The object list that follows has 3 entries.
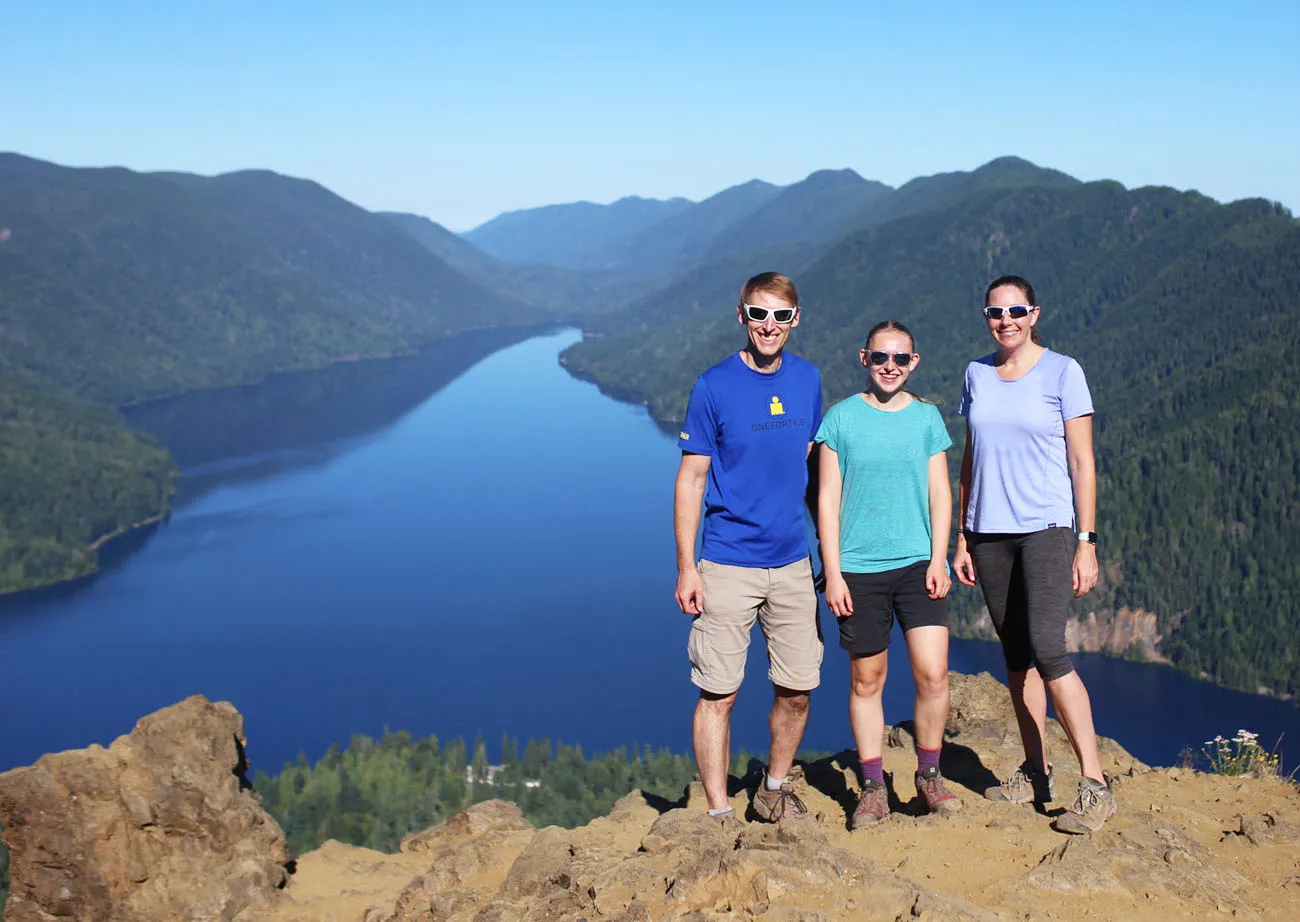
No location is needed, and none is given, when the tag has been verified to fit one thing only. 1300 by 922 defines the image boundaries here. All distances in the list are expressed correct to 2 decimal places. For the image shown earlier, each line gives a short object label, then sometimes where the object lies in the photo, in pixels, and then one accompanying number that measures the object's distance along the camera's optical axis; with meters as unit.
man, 8.52
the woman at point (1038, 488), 8.66
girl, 8.73
